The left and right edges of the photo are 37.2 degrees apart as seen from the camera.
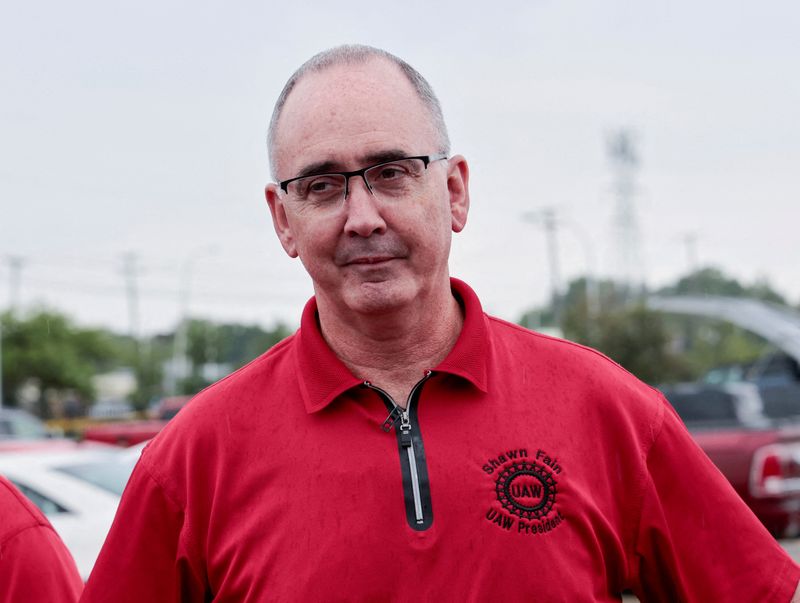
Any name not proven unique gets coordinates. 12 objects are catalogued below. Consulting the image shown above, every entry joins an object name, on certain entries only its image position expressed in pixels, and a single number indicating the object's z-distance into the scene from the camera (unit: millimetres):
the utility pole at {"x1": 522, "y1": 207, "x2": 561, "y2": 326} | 43188
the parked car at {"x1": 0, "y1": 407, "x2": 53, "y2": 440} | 20047
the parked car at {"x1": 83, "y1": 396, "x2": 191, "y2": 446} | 18109
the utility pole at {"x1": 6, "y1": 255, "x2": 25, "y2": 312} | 57938
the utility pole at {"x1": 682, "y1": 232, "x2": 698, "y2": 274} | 66188
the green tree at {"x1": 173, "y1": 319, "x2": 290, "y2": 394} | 53403
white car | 7641
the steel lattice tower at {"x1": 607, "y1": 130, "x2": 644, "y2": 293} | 51344
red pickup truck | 10820
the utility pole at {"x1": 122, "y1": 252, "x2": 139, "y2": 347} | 63688
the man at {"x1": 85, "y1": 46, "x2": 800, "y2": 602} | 2387
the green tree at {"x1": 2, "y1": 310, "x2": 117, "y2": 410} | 55469
